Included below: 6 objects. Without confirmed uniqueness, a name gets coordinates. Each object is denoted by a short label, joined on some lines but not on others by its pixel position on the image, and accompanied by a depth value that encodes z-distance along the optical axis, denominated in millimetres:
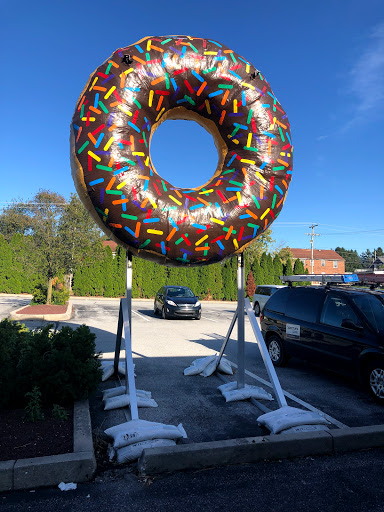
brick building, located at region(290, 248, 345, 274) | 63531
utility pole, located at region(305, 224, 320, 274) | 53231
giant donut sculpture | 3900
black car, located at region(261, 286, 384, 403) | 5121
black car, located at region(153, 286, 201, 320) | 14734
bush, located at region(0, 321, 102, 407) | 4027
